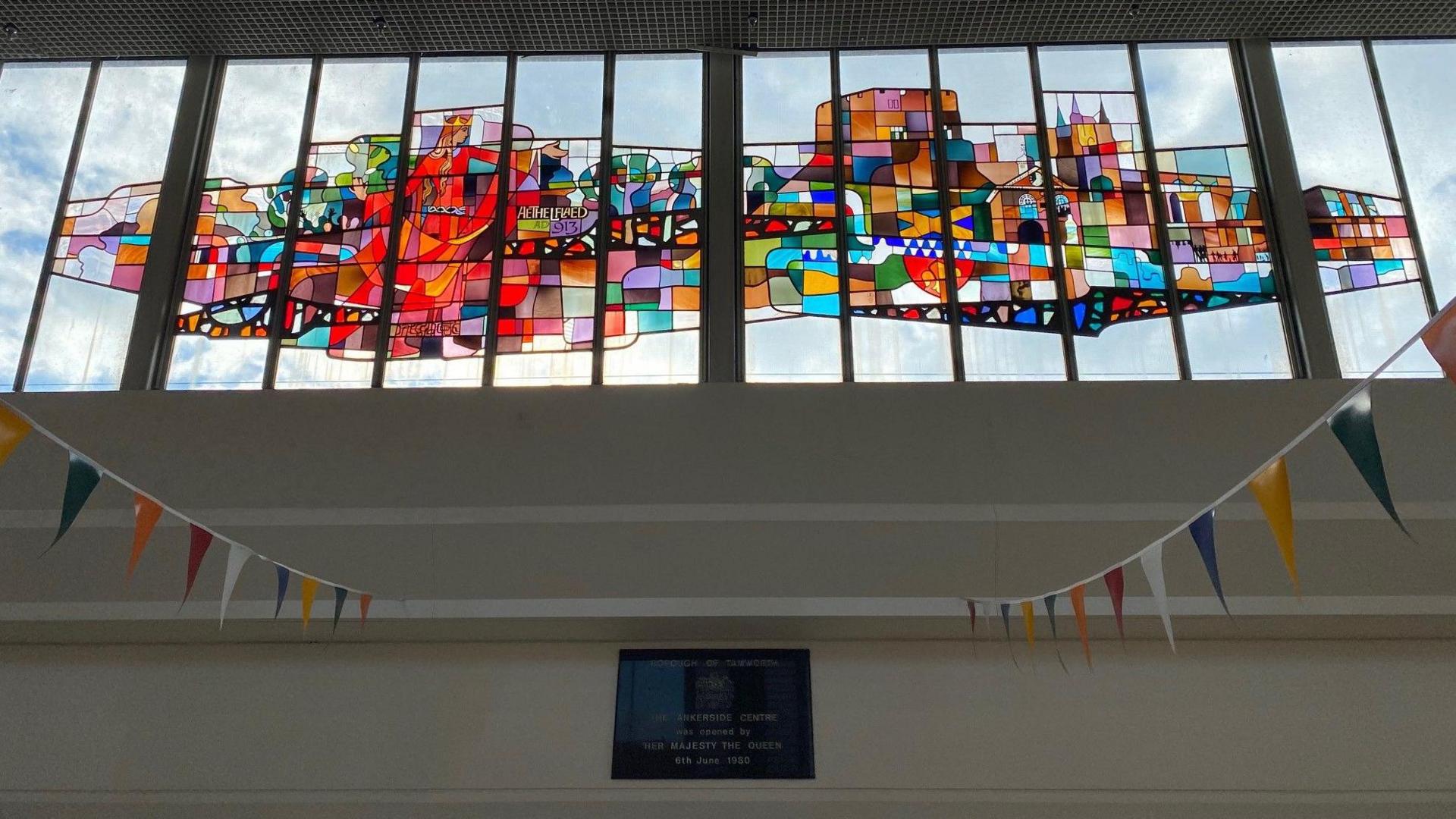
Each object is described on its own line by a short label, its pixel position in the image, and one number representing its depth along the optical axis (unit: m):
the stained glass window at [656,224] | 5.22
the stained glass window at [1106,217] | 5.18
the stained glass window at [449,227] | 5.27
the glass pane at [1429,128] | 5.35
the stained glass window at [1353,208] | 5.15
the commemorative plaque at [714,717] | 4.70
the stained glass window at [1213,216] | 5.14
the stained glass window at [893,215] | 5.23
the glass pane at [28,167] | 5.41
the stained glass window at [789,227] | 5.21
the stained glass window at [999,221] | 5.20
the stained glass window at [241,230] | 5.26
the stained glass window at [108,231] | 5.26
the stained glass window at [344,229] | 5.27
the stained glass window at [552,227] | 5.25
